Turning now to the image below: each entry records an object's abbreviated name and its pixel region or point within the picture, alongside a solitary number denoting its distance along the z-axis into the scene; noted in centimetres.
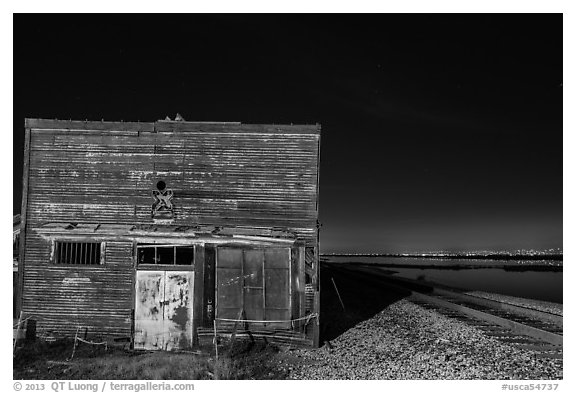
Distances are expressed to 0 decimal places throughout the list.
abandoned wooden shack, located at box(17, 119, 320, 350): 1556
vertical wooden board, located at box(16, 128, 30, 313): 1575
